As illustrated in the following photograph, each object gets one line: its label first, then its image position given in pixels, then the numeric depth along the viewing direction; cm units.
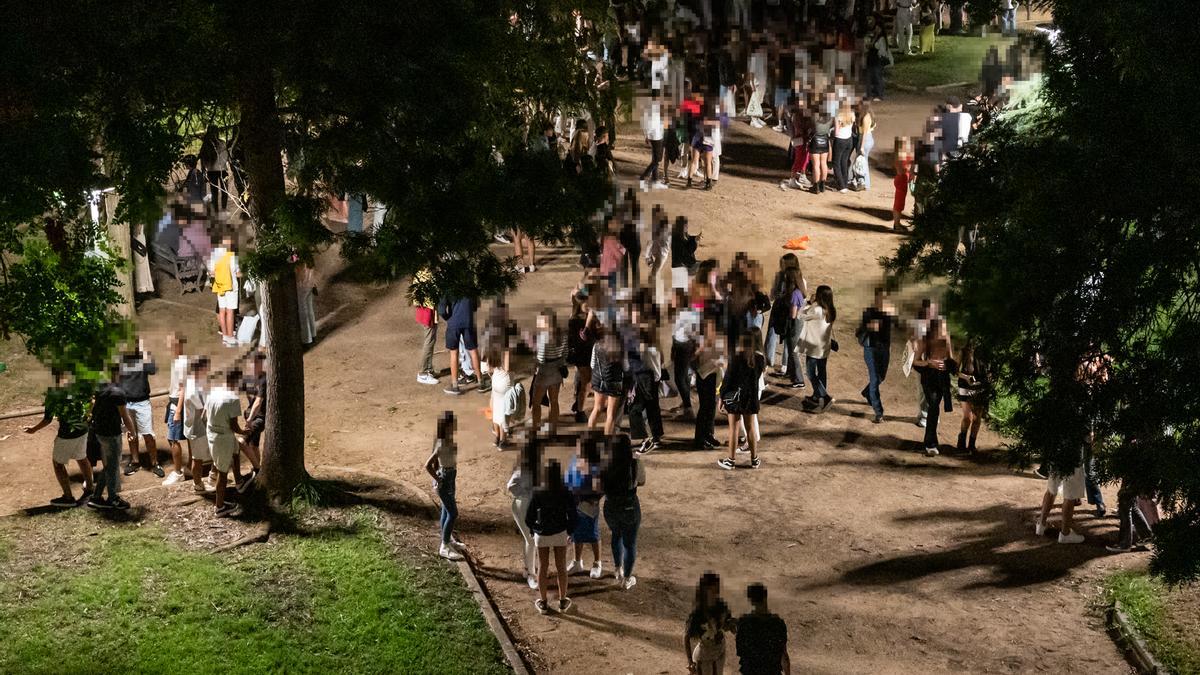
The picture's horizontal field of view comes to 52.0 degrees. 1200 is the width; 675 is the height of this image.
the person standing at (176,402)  1324
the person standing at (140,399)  1323
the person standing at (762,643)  892
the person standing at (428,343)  1630
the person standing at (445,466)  1155
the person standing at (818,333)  1543
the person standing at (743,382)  1383
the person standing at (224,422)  1237
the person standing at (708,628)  938
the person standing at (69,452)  1229
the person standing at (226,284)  1755
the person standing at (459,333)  1606
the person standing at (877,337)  1518
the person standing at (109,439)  1239
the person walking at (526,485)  1093
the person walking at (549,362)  1451
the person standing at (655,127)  2256
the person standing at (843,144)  2345
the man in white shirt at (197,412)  1280
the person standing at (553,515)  1083
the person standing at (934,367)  1456
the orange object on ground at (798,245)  2125
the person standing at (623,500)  1105
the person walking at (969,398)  1438
